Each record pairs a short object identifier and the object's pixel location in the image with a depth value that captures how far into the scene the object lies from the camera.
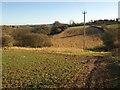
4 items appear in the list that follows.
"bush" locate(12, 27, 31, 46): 26.39
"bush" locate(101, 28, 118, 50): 21.07
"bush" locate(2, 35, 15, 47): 24.02
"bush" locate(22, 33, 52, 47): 25.42
